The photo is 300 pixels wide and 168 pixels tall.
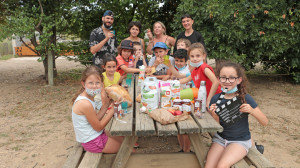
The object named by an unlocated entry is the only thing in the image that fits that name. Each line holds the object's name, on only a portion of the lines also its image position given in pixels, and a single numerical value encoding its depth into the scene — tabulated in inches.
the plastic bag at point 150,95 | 89.6
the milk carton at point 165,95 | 90.7
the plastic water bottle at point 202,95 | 91.9
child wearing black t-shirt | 88.0
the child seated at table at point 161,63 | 142.0
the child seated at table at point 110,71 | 137.7
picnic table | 79.7
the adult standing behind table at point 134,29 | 173.6
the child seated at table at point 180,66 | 132.2
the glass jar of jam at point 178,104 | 89.9
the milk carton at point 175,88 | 93.4
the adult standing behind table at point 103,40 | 164.1
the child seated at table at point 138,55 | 162.7
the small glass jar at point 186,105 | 89.4
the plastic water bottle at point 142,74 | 119.0
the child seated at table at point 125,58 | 153.7
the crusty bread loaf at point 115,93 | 90.7
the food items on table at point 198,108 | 88.1
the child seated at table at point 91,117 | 91.2
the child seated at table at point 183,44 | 156.2
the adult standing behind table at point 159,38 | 177.8
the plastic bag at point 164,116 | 83.3
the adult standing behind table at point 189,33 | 169.7
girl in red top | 113.5
